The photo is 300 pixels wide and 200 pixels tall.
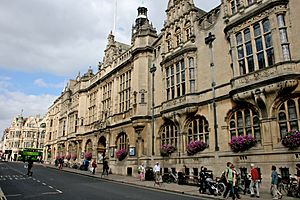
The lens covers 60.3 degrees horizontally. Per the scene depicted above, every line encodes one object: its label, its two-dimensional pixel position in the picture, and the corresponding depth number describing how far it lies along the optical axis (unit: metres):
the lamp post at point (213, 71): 20.53
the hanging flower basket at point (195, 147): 21.34
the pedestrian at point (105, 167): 29.50
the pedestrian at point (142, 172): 24.37
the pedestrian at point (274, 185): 13.80
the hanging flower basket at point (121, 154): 30.66
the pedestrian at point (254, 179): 14.74
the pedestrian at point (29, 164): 27.75
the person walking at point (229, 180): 13.72
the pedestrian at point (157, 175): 20.13
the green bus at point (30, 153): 67.06
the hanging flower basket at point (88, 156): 39.78
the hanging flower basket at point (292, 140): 14.83
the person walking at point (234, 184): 13.63
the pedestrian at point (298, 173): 13.48
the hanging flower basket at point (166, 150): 24.41
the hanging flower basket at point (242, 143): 17.52
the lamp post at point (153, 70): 29.28
